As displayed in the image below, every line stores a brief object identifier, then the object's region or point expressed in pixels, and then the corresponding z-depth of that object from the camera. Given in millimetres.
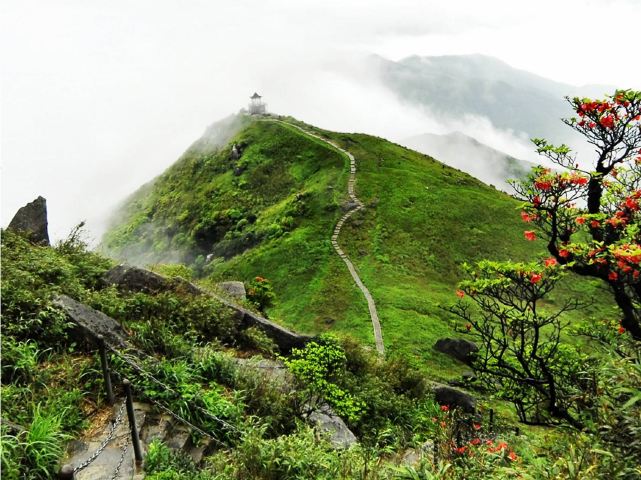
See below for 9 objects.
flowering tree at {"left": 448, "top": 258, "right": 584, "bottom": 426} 10617
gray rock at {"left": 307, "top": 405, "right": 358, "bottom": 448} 12431
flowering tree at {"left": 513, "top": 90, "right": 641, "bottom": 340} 11328
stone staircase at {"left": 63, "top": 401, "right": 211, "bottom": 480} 8039
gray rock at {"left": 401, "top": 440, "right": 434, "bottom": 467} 11803
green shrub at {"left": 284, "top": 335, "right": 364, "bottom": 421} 12783
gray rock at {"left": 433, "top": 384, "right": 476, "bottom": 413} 21500
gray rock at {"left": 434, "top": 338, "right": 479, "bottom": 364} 31484
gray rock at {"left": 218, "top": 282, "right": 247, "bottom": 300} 23422
